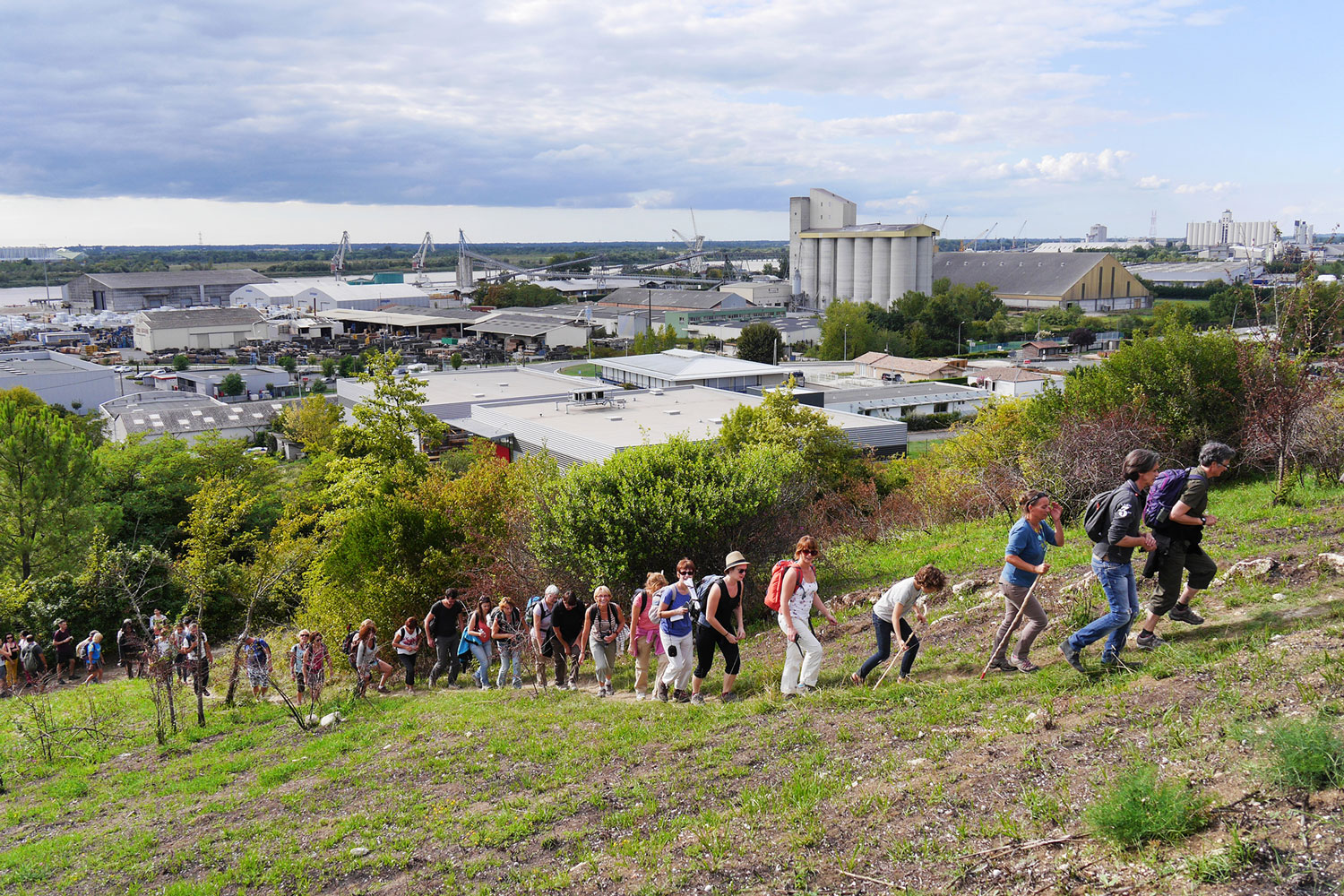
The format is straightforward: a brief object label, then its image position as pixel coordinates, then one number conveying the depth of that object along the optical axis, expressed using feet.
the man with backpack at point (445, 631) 34.53
